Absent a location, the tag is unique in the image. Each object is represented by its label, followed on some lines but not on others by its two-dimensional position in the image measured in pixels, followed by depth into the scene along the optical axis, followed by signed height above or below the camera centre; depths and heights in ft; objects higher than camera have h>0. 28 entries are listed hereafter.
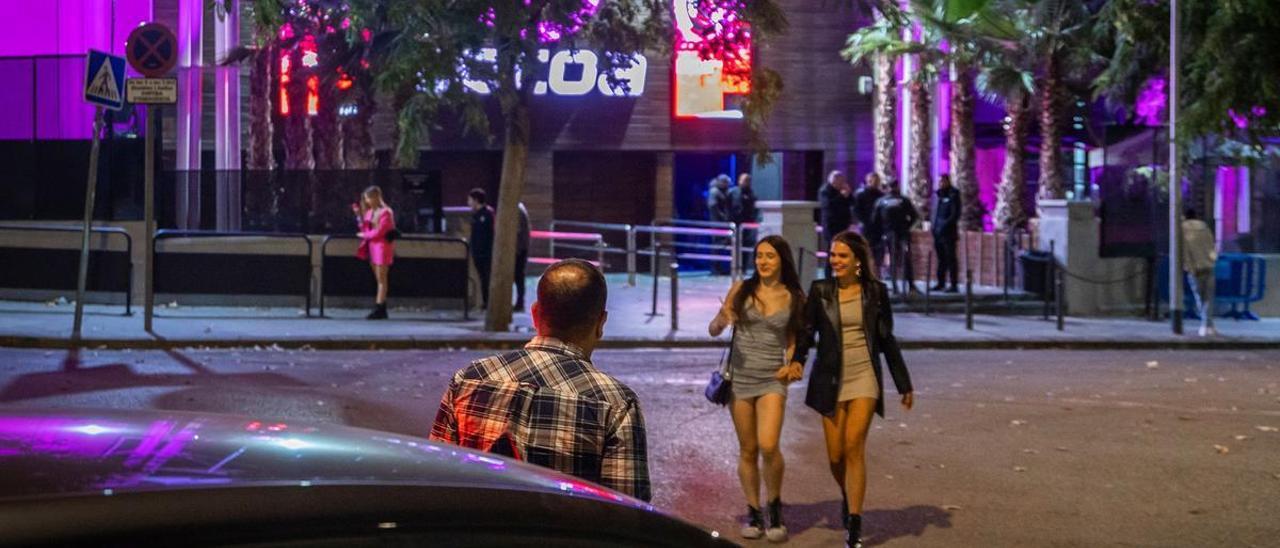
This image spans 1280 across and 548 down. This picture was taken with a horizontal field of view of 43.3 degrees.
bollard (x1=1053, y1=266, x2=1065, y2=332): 68.44 -2.40
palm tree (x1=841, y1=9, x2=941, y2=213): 92.32 +8.93
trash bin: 80.33 -1.54
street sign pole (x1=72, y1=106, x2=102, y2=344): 56.59 +0.12
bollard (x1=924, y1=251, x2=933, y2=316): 73.28 -2.75
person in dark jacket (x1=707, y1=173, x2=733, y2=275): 91.86 +2.10
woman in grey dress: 27.14 -2.28
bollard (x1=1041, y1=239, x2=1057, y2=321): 71.73 -1.84
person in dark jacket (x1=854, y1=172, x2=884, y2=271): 80.00 +1.43
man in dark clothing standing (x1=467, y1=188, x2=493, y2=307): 70.54 +0.07
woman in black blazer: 26.96 -1.99
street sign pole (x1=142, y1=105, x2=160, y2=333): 56.80 +0.88
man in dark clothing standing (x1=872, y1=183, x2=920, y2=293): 77.87 +0.86
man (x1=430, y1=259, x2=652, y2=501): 13.62 -1.46
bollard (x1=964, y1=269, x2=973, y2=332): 66.95 -2.62
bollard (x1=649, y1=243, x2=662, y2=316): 70.49 -1.57
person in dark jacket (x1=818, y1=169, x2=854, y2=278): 78.33 +1.68
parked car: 6.03 -1.06
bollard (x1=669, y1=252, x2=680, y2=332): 65.21 -2.61
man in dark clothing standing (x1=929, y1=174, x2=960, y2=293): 78.89 +0.59
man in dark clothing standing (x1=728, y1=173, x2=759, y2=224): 90.48 +2.02
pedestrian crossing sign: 56.08 +5.45
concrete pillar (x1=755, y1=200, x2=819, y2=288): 74.43 +0.61
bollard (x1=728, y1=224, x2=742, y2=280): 80.23 -1.01
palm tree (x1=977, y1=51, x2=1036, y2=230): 87.25 +6.50
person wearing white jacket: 70.03 -0.55
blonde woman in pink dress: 67.10 -0.13
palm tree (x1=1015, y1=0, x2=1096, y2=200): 86.74 +9.83
